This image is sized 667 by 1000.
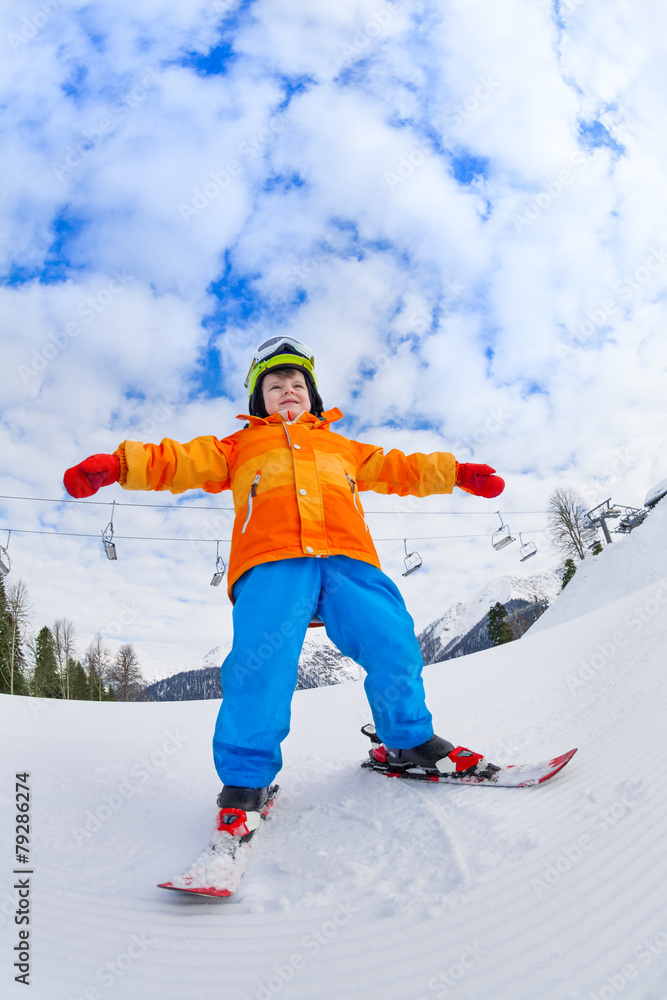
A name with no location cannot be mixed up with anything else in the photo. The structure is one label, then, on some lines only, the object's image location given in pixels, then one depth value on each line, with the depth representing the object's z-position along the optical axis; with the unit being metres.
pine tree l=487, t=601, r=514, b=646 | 28.77
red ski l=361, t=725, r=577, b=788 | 1.56
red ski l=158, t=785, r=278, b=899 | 1.14
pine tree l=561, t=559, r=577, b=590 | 27.28
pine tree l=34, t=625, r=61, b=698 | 19.09
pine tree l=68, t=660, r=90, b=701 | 22.56
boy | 1.67
